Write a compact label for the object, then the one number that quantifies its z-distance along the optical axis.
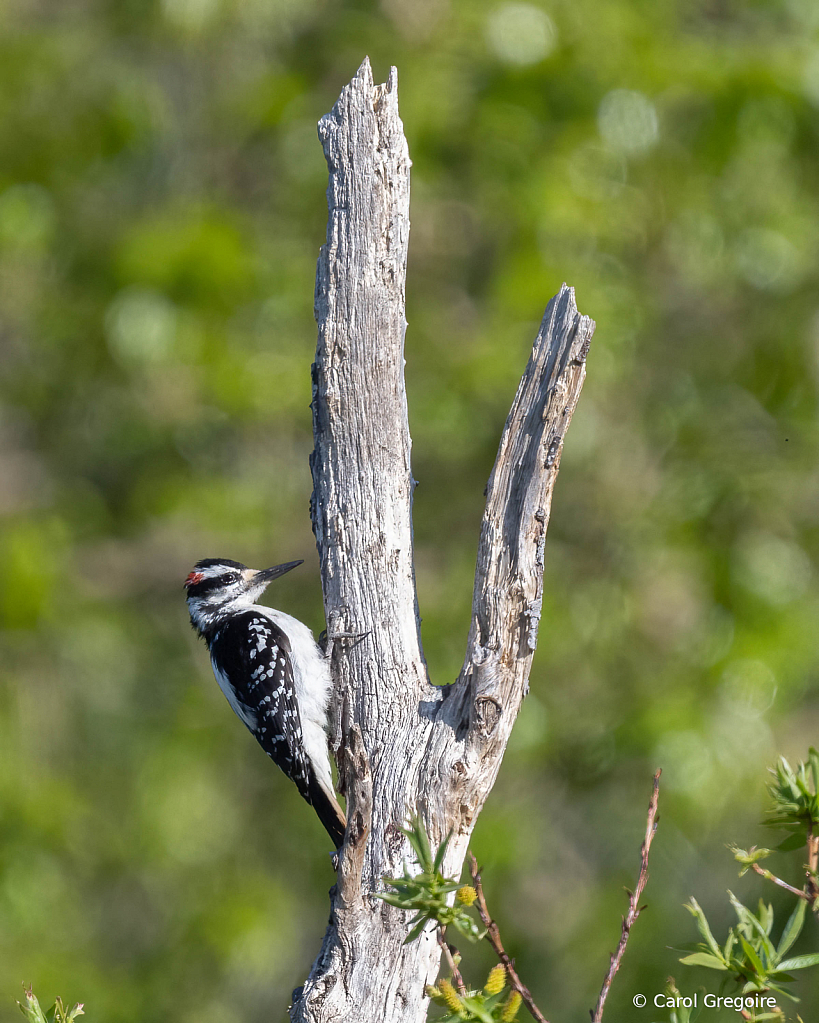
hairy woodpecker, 10.29
